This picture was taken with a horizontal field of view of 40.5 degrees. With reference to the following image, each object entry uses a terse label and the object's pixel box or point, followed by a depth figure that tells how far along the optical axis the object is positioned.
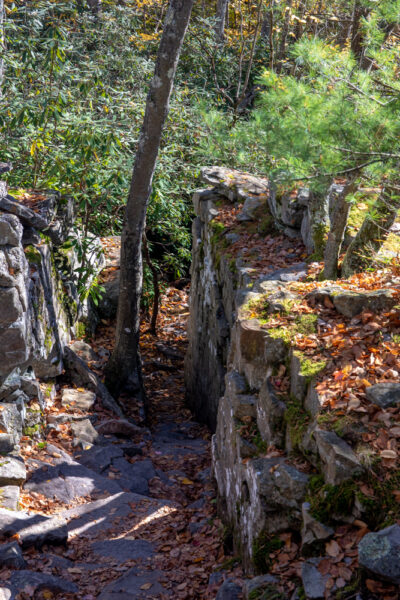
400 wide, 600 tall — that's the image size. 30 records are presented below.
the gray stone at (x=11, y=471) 5.74
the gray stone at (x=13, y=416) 6.47
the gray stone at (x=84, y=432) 7.51
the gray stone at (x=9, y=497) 5.33
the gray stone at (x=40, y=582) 4.15
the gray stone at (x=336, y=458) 3.57
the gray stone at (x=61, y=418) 7.54
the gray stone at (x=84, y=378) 8.71
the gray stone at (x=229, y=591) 3.76
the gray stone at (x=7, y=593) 3.89
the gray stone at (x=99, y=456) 7.13
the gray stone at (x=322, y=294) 5.51
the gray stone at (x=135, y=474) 6.98
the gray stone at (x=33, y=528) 4.85
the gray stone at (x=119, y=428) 8.03
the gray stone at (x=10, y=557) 4.38
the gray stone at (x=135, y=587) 4.36
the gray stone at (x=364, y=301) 5.07
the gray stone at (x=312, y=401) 4.24
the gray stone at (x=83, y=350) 9.62
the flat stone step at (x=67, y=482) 6.09
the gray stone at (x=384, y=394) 3.89
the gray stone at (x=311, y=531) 3.49
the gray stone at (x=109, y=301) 12.26
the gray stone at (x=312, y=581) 3.14
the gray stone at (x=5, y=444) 6.14
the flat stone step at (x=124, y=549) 5.15
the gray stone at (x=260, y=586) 3.48
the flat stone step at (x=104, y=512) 5.64
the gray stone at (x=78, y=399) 8.17
